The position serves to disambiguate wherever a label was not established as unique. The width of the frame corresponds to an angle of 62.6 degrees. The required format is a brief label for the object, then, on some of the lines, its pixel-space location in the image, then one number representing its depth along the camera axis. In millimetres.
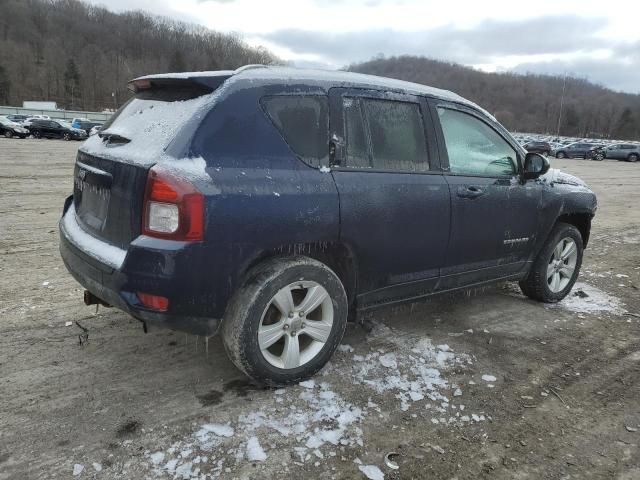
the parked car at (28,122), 35656
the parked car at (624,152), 39281
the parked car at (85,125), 43806
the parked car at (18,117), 53862
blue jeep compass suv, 2754
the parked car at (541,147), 39612
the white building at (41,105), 88625
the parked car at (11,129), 32969
